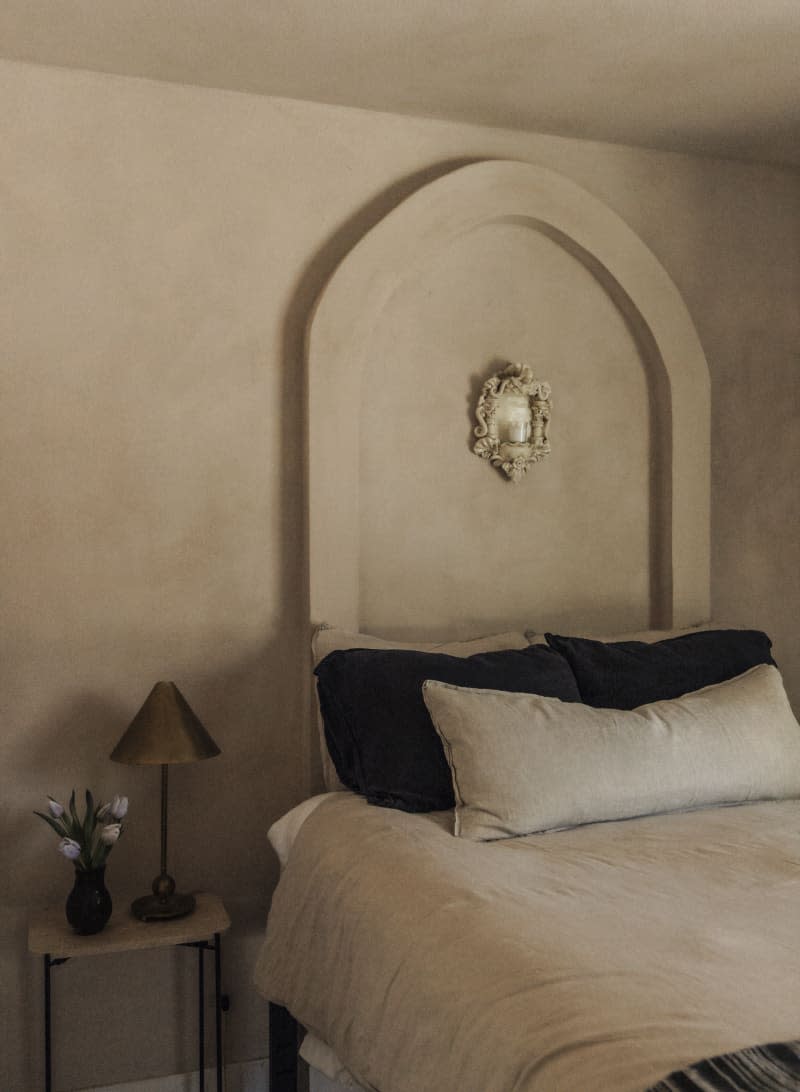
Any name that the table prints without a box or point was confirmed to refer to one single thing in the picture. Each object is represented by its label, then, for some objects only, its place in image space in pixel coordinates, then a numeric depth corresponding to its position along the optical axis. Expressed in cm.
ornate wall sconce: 316
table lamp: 255
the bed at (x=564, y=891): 140
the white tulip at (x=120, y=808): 255
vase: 247
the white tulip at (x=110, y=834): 251
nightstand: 244
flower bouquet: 248
